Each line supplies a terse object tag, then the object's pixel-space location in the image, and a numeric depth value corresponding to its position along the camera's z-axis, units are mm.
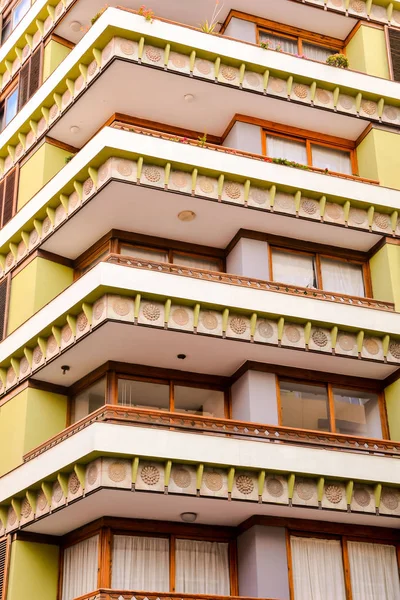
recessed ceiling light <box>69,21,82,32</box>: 34188
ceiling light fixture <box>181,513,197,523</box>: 25597
